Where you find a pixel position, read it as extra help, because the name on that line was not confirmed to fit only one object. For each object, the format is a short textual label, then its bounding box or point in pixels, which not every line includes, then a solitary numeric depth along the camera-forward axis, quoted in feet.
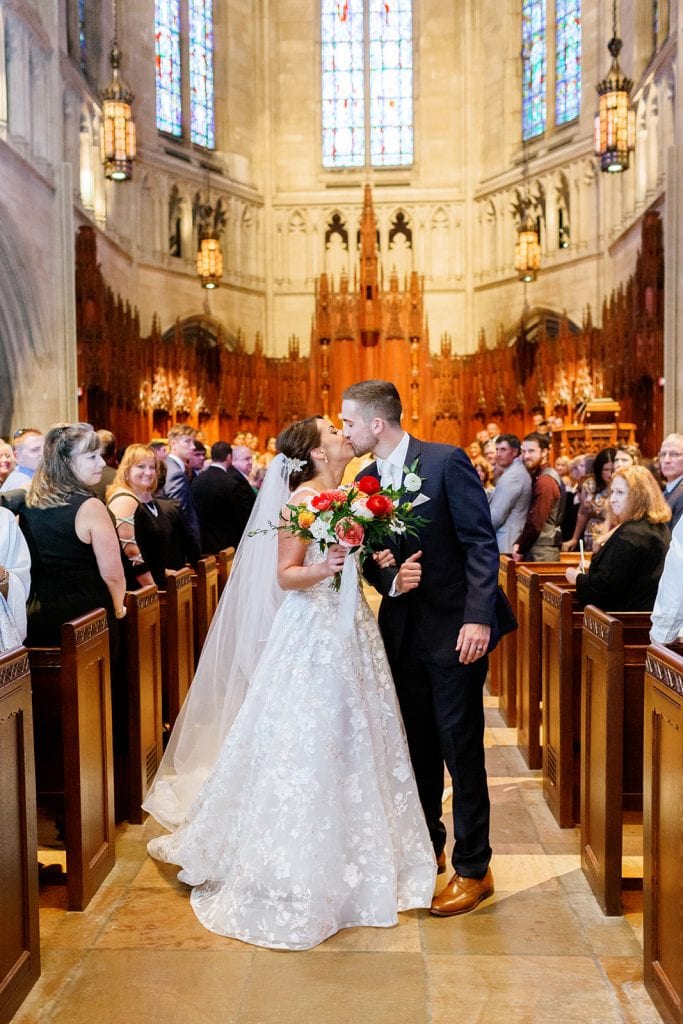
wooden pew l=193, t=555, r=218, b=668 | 18.53
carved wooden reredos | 46.37
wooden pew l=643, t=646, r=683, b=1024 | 8.02
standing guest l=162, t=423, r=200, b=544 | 20.02
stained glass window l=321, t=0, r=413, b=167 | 67.92
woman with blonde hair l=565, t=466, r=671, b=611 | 12.99
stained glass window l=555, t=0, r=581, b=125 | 57.72
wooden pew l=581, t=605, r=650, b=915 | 10.59
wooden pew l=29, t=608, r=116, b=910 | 10.80
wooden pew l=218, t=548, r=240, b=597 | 21.44
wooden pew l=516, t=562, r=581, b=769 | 16.17
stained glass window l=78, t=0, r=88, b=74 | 49.39
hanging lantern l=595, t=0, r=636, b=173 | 40.34
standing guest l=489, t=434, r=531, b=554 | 20.21
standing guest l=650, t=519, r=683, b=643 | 9.43
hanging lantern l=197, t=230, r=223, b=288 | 53.88
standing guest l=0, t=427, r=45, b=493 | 17.90
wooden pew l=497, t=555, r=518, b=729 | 19.07
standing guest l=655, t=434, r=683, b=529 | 17.08
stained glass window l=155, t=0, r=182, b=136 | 59.98
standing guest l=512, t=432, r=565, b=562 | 20.71
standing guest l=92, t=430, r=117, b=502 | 18.67
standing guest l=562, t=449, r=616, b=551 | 22.41
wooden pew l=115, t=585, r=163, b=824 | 13.80
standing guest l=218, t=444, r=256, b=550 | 22.66
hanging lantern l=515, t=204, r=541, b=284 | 51.96
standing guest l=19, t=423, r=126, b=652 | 12.15
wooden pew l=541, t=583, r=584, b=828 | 13.51
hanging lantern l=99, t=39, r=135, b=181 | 42.63
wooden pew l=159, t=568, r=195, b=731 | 16.28
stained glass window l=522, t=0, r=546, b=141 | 60.44
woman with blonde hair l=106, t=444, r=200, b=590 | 16.11
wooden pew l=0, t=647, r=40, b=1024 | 8.57
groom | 10.36
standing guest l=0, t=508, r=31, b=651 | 10.91
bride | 10.17
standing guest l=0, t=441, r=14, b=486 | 17.90
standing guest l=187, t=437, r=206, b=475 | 24.23
